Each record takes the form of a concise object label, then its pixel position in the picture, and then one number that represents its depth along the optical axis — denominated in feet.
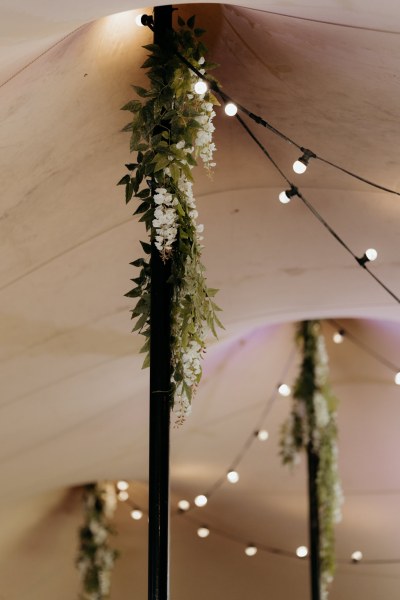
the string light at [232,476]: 37.24
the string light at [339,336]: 34.55
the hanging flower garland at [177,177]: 14.08
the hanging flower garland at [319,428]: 32.60
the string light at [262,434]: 35.55
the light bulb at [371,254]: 20.29
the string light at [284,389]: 33.76
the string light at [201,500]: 37.55
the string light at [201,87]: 14.45
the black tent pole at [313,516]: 33.32
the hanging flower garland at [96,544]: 40.24
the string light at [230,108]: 15.07
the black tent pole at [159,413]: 13.23
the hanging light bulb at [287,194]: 17.64
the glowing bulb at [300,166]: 16.21
